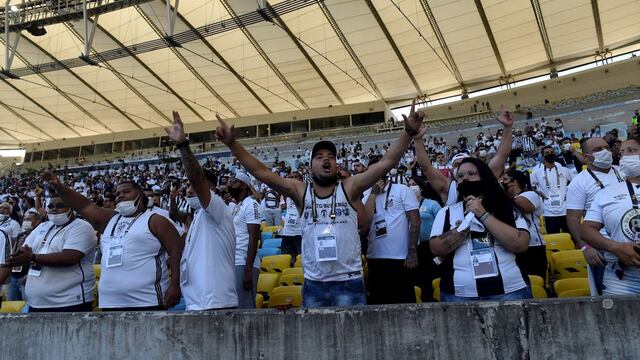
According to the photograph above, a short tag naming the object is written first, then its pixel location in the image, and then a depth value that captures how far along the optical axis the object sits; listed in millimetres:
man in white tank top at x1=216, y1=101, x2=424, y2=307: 2920
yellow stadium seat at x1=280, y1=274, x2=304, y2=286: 4629
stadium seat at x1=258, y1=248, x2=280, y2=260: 6817
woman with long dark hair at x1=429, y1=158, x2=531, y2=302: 2619
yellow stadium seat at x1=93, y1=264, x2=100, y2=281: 5754
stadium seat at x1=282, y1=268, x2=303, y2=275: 4721
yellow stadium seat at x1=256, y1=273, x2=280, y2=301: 4617
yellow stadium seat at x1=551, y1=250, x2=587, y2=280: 4234
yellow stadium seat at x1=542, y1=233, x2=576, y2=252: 5073
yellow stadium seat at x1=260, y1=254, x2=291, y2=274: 5520
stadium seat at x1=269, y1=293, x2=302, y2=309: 3945
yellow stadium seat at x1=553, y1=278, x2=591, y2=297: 3420
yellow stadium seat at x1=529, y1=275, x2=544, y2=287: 3465
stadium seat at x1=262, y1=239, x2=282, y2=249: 7133
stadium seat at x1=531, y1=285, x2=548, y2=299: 3272
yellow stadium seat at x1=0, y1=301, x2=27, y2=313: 4333
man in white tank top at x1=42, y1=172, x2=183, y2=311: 3232
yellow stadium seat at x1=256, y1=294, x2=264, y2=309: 4070
